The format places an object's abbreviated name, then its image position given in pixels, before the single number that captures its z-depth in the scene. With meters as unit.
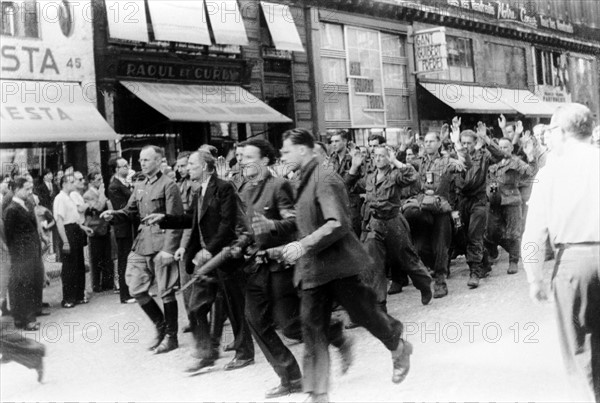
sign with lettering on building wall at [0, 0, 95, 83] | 13.62
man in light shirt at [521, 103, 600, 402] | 4.23
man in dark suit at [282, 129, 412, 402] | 5.02
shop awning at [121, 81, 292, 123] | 15.16
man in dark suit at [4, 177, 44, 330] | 8.82
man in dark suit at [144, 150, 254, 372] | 6.50
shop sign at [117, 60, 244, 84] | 15.53
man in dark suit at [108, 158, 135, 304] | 10.12
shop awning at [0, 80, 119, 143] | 12.91
